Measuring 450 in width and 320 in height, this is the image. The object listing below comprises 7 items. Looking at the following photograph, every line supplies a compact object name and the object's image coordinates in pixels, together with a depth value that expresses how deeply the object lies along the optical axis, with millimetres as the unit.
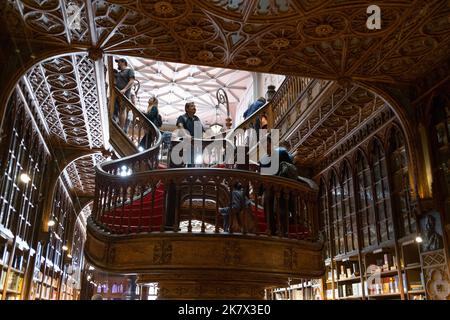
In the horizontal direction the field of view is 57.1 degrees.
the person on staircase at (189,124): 7188
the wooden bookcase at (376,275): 6926
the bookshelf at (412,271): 6672
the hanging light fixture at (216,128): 10962
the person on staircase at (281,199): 4580
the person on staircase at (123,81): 8746
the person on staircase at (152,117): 7934
